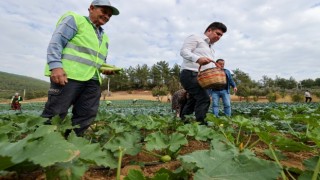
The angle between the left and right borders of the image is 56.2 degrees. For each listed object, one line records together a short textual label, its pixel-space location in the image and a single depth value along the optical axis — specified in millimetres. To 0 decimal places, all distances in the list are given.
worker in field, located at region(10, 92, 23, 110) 17906
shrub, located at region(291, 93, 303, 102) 30297
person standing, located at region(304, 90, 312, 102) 27523
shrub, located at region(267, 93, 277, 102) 29941
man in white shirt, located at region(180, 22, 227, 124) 4566
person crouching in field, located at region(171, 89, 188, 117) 5715
